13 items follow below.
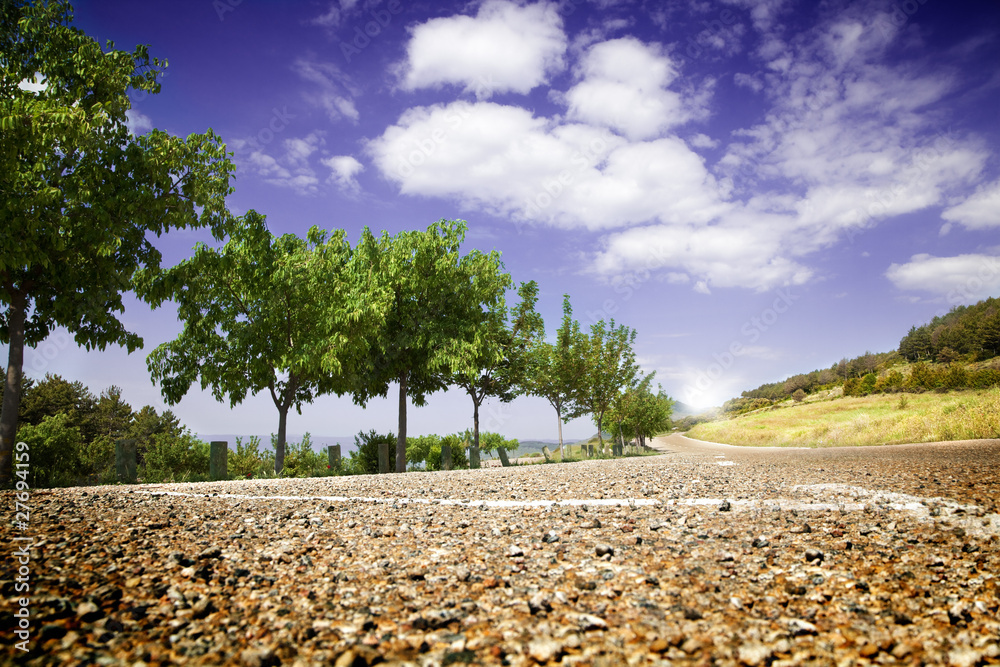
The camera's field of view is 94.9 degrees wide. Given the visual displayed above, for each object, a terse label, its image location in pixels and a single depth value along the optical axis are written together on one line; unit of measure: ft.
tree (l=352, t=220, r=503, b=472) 66.39
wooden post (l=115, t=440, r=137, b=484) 47.01
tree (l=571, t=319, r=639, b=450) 105.29
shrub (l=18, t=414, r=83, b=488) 50.44
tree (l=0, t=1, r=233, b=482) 37.50
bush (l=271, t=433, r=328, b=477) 66.80
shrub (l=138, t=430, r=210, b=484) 57.18
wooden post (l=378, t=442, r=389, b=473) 62.52
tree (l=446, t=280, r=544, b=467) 64.90
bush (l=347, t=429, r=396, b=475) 65.86
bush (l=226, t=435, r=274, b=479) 67.62
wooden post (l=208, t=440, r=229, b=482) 51.57
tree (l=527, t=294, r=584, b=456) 97.35
